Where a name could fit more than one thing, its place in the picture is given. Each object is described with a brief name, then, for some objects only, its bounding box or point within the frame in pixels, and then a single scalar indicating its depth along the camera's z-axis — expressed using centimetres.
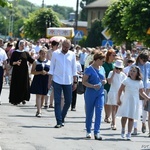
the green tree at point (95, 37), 10725
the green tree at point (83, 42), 11059
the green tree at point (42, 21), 8138
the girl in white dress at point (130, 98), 1493
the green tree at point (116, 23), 5003
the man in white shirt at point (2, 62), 2074
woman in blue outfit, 1476
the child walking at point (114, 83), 1717
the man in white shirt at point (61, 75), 1647
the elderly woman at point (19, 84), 2133
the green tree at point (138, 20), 3916
